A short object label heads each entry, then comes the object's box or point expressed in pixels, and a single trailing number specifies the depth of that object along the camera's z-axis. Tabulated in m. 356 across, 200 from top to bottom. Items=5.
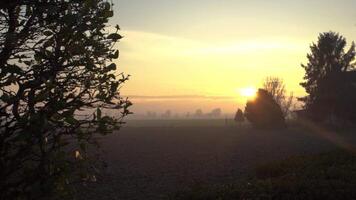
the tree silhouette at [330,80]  64.56
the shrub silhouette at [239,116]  97.09
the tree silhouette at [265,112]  73.44
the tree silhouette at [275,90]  111.38
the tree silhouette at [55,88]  4.20
